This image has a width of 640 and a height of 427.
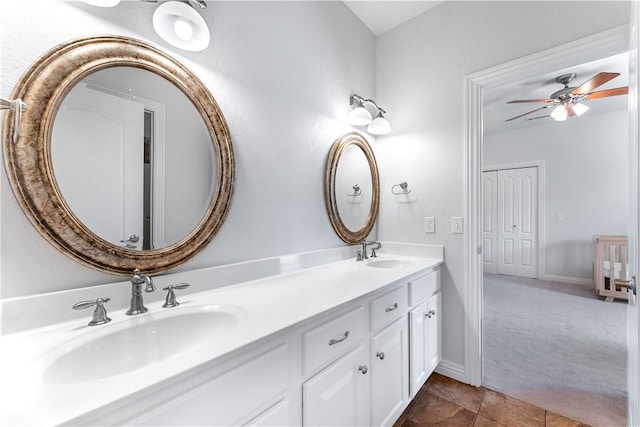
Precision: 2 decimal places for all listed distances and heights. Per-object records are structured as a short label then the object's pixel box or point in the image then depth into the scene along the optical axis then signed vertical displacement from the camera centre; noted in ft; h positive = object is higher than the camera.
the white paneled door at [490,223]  16.29 -0.54
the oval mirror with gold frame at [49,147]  2.56 +0.64
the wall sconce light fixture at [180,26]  3.28 +2.40
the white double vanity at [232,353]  1.78 -1.25
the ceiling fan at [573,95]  8.19 +4.06
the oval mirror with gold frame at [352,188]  6.10 +0.66
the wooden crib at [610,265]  11.15 -2.20
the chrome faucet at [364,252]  6.42 -0.96
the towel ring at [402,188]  6.94 +0.69
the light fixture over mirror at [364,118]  6.18 +2.29
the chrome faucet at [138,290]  3.01 -0.89
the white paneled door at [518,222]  14.98 -0.44
